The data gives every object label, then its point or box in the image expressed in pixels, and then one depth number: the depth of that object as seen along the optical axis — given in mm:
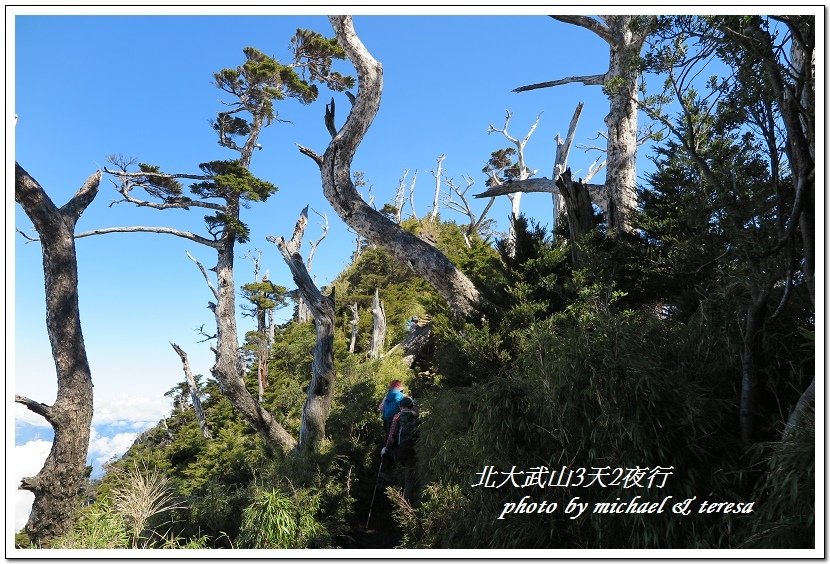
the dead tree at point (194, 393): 14961
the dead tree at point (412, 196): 25362
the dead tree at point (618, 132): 7953
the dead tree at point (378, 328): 13284
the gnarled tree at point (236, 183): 9023
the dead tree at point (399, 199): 24920
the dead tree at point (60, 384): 6789
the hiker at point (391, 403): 7504
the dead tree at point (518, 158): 16984
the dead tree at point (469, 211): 19148
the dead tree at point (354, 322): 15297
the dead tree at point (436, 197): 22636
